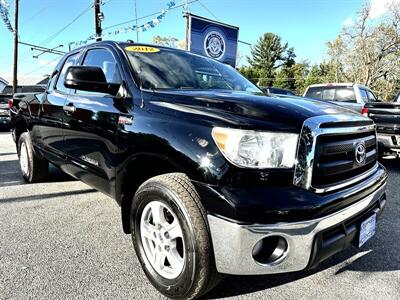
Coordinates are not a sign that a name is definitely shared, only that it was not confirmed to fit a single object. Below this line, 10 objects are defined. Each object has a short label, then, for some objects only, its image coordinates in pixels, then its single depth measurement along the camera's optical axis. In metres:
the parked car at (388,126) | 6.11
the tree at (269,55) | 65.19
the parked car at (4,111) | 14.19
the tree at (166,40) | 56.74
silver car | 9.54
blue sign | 16.84
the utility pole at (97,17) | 18.31
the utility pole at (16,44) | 26.45
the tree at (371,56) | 34.34
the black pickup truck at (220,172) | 1.99
